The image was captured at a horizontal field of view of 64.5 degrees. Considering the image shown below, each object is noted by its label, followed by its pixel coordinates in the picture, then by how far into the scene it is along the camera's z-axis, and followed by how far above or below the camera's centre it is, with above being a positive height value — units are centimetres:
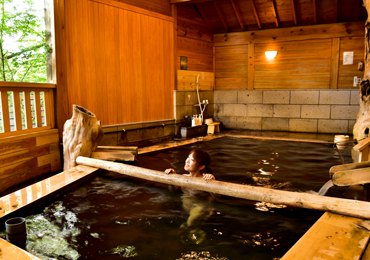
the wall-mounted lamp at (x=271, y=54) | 1023 +142
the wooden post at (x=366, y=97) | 573 -6
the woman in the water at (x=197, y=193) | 359 -139
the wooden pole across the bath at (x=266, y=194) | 287 -110
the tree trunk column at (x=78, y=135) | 482 -65
